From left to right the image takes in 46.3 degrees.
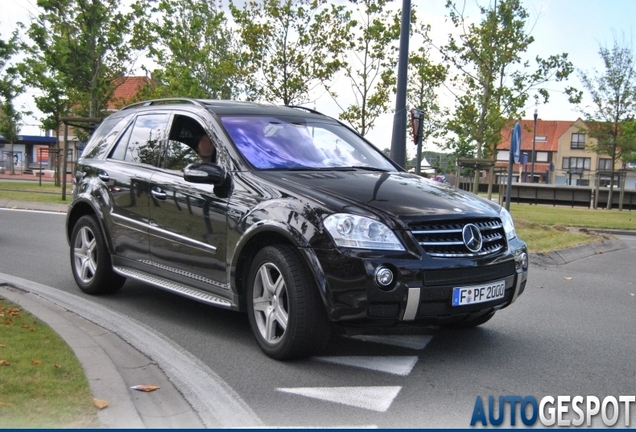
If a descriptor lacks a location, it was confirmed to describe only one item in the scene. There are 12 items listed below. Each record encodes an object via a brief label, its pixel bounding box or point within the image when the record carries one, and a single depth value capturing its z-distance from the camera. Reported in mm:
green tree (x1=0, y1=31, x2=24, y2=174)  29047
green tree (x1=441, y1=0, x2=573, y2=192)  24781
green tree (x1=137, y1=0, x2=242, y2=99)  25125
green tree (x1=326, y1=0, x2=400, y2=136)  23114
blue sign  15117
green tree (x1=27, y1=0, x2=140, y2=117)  22500
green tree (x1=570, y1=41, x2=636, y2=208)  35656
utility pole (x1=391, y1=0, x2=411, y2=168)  13742
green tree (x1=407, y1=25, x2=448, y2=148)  25688
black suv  4707
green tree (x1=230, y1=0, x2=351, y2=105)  23750
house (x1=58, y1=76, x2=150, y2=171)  27427
